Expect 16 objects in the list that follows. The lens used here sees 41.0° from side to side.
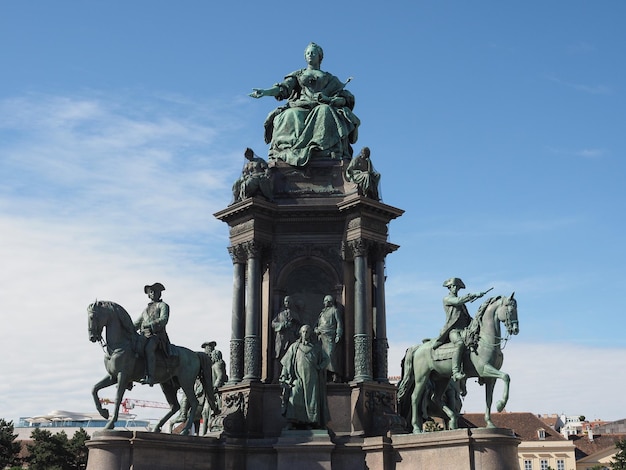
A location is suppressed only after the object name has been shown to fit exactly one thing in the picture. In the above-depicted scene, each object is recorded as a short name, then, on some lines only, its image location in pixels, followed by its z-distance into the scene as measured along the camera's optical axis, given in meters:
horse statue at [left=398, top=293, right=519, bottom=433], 18.62
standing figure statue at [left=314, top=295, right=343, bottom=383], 20.91
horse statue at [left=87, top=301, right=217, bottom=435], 19.02
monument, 18.53
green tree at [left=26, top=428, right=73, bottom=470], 51.03
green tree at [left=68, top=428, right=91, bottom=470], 52.41
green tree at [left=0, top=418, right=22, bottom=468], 54.84
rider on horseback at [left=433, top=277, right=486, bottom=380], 19.53
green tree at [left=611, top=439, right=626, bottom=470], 50.94
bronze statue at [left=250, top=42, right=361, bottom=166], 23.33
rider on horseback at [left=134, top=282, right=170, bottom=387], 19.48
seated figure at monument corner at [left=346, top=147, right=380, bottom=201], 21.94
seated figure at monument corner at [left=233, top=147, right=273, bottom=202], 22.20
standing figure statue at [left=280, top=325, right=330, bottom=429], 19.07
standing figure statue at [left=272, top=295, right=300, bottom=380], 21.11
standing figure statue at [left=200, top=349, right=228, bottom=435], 21.88
